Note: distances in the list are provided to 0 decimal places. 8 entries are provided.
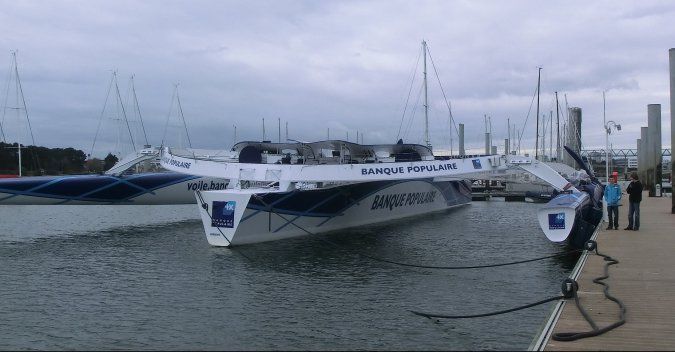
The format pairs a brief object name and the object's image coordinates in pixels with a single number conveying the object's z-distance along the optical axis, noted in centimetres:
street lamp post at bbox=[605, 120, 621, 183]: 3035
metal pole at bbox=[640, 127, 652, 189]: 5209
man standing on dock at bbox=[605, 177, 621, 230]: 1677
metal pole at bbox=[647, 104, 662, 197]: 4397
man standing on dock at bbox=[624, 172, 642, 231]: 1558
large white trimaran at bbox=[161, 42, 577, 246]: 1650
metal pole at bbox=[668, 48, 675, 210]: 2338
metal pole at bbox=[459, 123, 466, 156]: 3985
